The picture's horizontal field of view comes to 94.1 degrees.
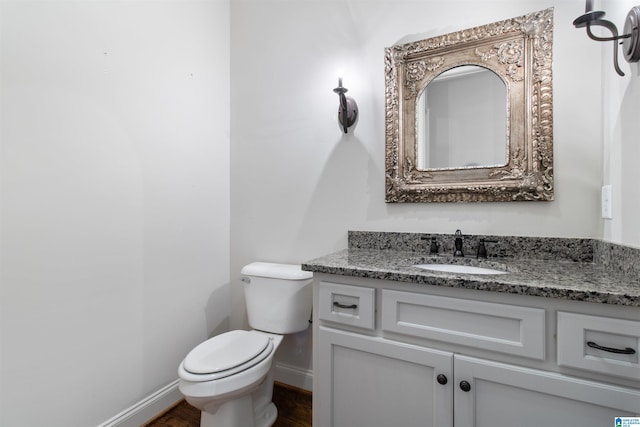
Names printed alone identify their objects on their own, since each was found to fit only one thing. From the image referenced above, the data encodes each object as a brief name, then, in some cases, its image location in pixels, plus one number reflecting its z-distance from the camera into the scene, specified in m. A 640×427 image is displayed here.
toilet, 1.24
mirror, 1.29
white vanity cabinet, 0.81
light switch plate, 1.11
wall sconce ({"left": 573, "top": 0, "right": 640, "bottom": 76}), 0.91
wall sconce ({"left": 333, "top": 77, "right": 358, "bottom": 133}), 1.61
